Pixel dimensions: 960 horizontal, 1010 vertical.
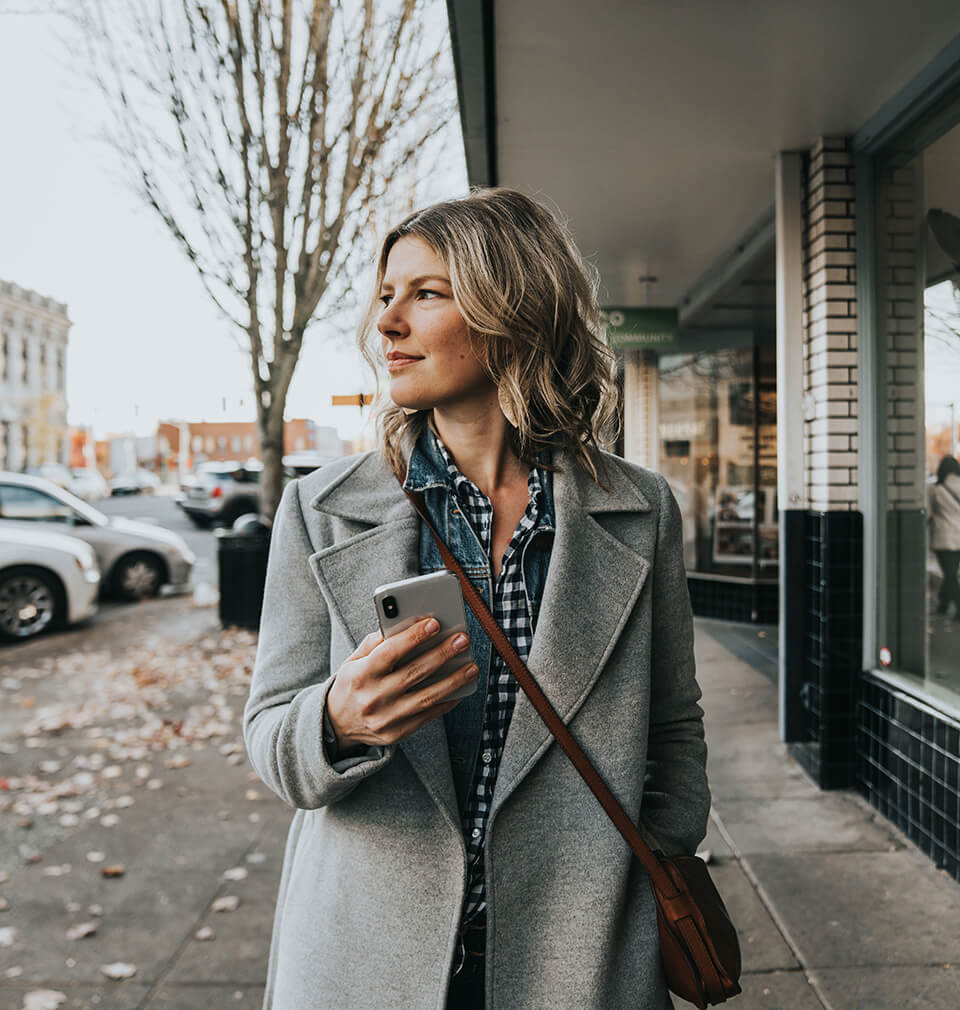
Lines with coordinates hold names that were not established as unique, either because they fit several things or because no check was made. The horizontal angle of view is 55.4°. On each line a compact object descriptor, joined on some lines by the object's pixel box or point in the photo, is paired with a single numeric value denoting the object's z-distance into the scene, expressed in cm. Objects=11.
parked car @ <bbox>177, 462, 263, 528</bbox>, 2759
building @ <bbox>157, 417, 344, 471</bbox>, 9688
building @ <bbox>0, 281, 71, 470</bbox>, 6009
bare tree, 870
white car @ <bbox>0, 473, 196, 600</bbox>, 1152
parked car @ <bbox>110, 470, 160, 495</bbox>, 5638
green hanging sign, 951
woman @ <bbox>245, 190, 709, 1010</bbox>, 139
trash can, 992
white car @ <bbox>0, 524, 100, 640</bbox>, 964
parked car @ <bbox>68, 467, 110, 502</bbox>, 4325
